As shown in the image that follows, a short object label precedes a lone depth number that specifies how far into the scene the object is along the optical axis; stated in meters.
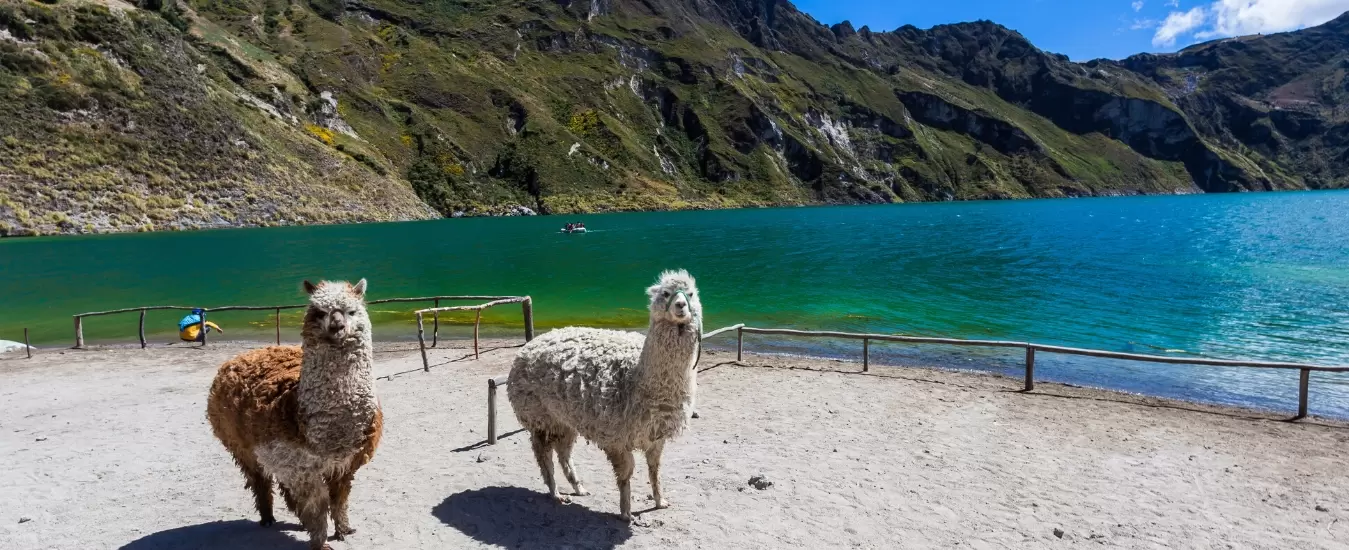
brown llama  4.99
